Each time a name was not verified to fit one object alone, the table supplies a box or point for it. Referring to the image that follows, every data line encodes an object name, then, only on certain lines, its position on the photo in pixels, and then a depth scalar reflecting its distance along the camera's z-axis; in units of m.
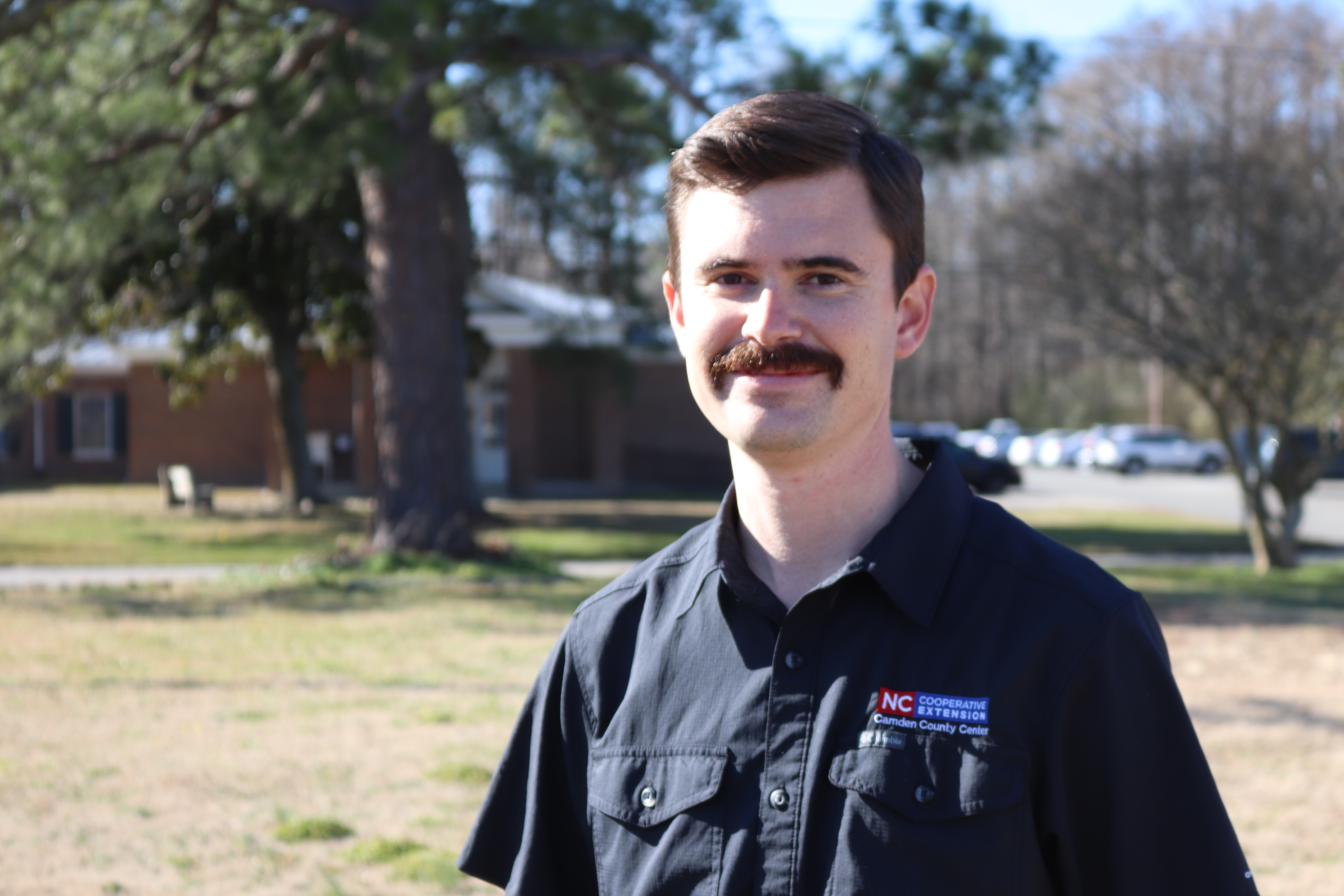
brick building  27.89
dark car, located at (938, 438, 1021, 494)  31.45
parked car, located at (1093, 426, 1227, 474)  46.19
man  1.75
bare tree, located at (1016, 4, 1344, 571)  15.02
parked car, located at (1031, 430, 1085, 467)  50.47
